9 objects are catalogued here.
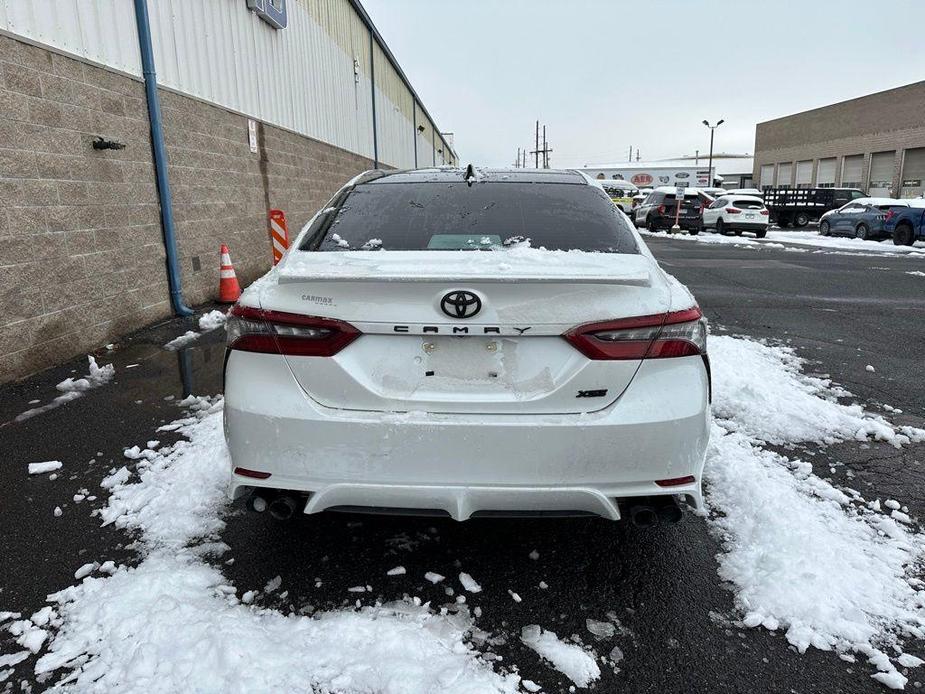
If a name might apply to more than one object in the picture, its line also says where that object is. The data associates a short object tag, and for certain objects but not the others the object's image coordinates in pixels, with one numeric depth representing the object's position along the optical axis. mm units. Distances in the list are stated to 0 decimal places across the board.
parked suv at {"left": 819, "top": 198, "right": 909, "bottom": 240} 22047
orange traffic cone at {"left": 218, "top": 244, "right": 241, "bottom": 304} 9016
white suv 25891
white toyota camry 2371
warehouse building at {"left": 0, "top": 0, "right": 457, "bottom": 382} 5512
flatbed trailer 31891
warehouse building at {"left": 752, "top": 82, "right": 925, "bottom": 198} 41656
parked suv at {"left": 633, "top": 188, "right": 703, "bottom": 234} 27516
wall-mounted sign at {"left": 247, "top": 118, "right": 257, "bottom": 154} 10578
